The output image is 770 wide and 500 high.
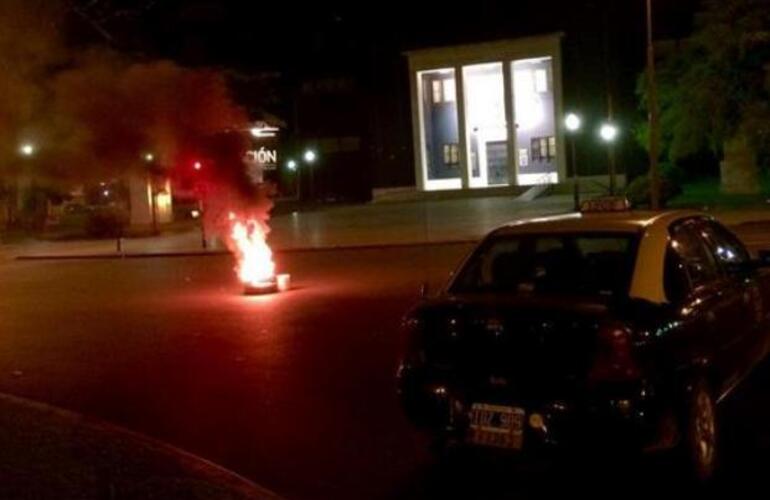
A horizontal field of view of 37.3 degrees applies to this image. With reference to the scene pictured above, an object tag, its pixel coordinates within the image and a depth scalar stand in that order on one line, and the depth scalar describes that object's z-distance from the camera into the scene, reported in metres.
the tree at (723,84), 35.19
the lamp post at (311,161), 68.03
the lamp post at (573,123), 37.09
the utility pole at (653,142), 28.92
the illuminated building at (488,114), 58.50
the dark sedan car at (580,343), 6.04
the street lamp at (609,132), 36.22
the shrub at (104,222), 42.97
